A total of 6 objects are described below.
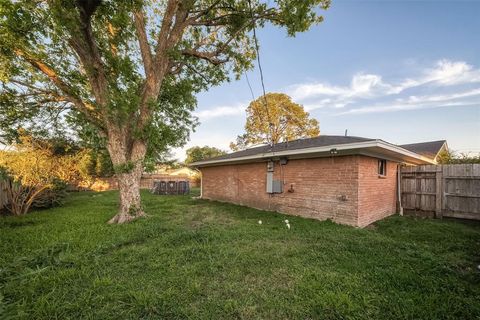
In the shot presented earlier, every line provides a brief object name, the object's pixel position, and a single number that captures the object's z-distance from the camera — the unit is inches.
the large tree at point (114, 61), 192.7
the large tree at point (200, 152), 1343.4
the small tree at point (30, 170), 257.4
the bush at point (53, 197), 323.3
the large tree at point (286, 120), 785.6
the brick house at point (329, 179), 223.9
